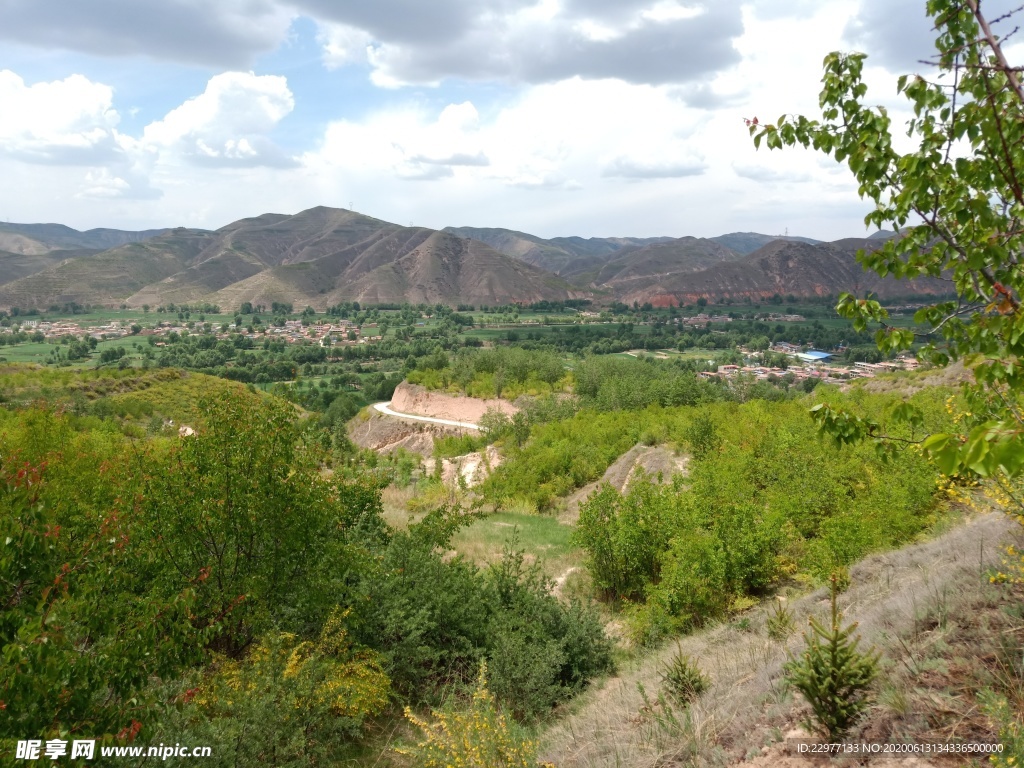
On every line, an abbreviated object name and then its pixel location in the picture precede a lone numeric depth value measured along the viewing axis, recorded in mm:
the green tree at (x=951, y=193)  3508
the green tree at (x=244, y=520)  7012
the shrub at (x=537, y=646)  7871
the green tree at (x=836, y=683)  4195
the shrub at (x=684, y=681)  5918
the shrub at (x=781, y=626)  6888
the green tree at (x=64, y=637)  3271
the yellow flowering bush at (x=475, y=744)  5023
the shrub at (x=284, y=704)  5410
